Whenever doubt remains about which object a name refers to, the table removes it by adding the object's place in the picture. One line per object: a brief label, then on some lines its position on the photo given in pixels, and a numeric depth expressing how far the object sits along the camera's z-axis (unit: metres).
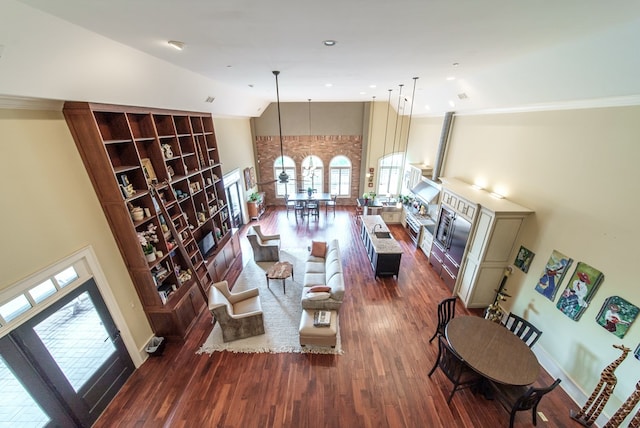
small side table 5.63
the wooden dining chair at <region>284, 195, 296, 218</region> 11.39
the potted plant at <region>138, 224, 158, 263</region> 3.71
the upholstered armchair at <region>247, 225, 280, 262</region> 6.76
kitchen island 6.03
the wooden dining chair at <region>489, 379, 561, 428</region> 2.72
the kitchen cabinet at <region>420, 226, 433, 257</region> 7.00
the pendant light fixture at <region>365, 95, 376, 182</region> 9.80
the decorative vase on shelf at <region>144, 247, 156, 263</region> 3.77
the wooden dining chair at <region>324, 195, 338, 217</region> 10.48
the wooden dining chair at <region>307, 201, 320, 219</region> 9.81
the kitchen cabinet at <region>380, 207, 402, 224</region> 9.56
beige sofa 4.55
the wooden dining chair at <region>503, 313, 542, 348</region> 3.39
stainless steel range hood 6.67
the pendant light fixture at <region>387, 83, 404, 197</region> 9.73
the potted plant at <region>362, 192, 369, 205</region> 9.44
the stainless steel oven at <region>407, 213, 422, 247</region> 7.71
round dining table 2.98
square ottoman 4.14
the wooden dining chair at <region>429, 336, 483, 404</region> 3.17
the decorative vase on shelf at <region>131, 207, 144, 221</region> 3.62
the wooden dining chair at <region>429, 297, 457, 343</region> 4.04
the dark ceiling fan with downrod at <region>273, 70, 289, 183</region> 6.18
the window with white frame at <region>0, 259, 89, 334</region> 2.31
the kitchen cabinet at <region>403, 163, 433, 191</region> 7.82
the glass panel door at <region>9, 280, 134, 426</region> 2.60
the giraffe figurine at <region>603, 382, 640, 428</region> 2.58
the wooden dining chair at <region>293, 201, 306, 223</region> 9.93
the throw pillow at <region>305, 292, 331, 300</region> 4.54
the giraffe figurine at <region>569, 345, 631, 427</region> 2.78
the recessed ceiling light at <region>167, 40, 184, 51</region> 2.52
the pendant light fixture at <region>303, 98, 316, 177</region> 10.68
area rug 4.27
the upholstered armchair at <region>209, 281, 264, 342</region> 4.13
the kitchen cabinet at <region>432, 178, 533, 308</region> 4.24
